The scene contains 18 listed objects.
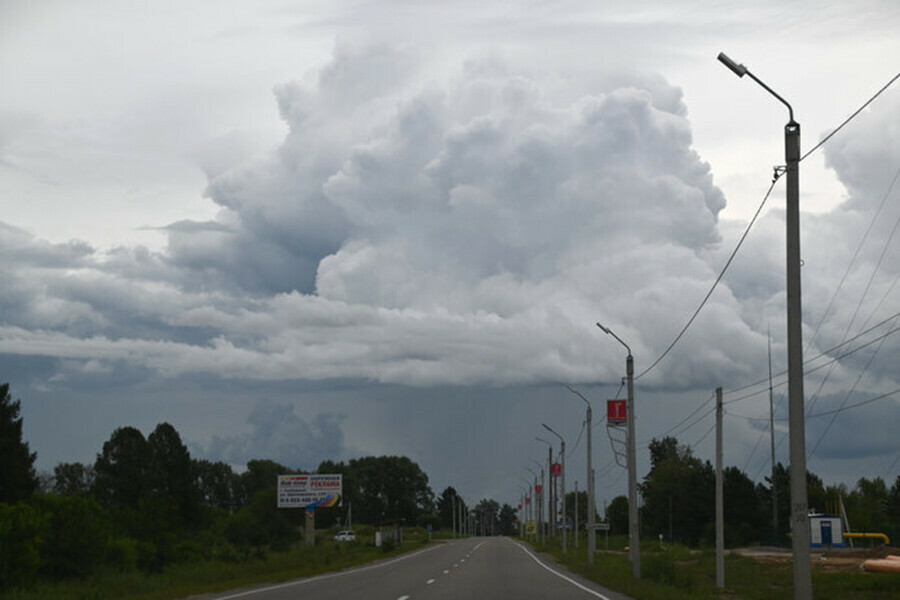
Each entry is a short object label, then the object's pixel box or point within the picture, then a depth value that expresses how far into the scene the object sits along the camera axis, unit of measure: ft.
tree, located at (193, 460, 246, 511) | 565.12
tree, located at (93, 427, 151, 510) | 332.80
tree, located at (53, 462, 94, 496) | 437.91
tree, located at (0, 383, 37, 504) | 210.38
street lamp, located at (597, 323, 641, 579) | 128.88
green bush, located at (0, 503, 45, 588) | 116.16
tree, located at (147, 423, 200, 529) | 320.91
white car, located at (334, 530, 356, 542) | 393.50
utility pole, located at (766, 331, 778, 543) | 308.23
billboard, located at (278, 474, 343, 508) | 313.12
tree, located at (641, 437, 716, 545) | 378.32
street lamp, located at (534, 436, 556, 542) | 326.65
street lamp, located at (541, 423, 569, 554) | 280.14
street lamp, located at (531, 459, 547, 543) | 422.82
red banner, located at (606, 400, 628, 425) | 158.61
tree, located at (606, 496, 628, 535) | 510.70
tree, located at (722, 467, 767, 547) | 349.82
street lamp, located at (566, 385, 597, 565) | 183.81
